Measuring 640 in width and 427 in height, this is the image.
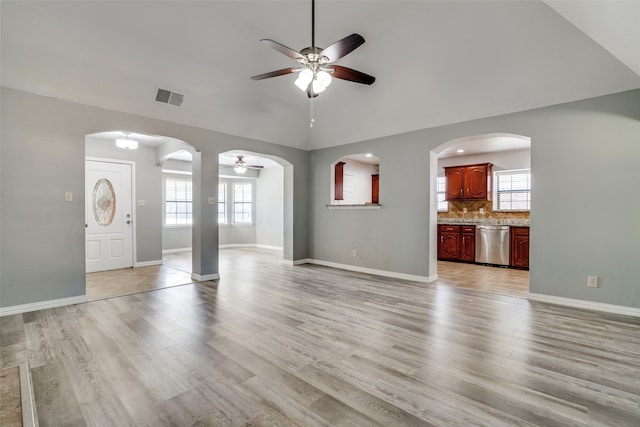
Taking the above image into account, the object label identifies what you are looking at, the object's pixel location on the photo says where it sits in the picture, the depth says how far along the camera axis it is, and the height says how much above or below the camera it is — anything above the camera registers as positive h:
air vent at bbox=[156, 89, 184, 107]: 4.12 +1.65
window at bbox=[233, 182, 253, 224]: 9.98 +0.25
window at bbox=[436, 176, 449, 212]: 8.16 +0.40
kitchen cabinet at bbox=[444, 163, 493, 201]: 7.09 +0.72
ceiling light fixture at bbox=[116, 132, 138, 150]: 5.26 +1.21
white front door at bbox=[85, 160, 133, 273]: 5.87 -0.16
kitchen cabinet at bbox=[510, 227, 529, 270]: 6.15 -0.81
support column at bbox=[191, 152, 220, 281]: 5.09 -0.14
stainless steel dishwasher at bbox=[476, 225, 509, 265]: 6.39 -0.78
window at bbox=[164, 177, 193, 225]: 8.64 +0.24
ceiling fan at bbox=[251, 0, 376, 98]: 2.57 +1.46
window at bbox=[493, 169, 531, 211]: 7.06 +0.50
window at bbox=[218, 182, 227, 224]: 9.72 +0.21
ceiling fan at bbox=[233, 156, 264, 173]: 7.99 +1.26
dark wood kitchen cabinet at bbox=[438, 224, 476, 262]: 6.92 -0.81
